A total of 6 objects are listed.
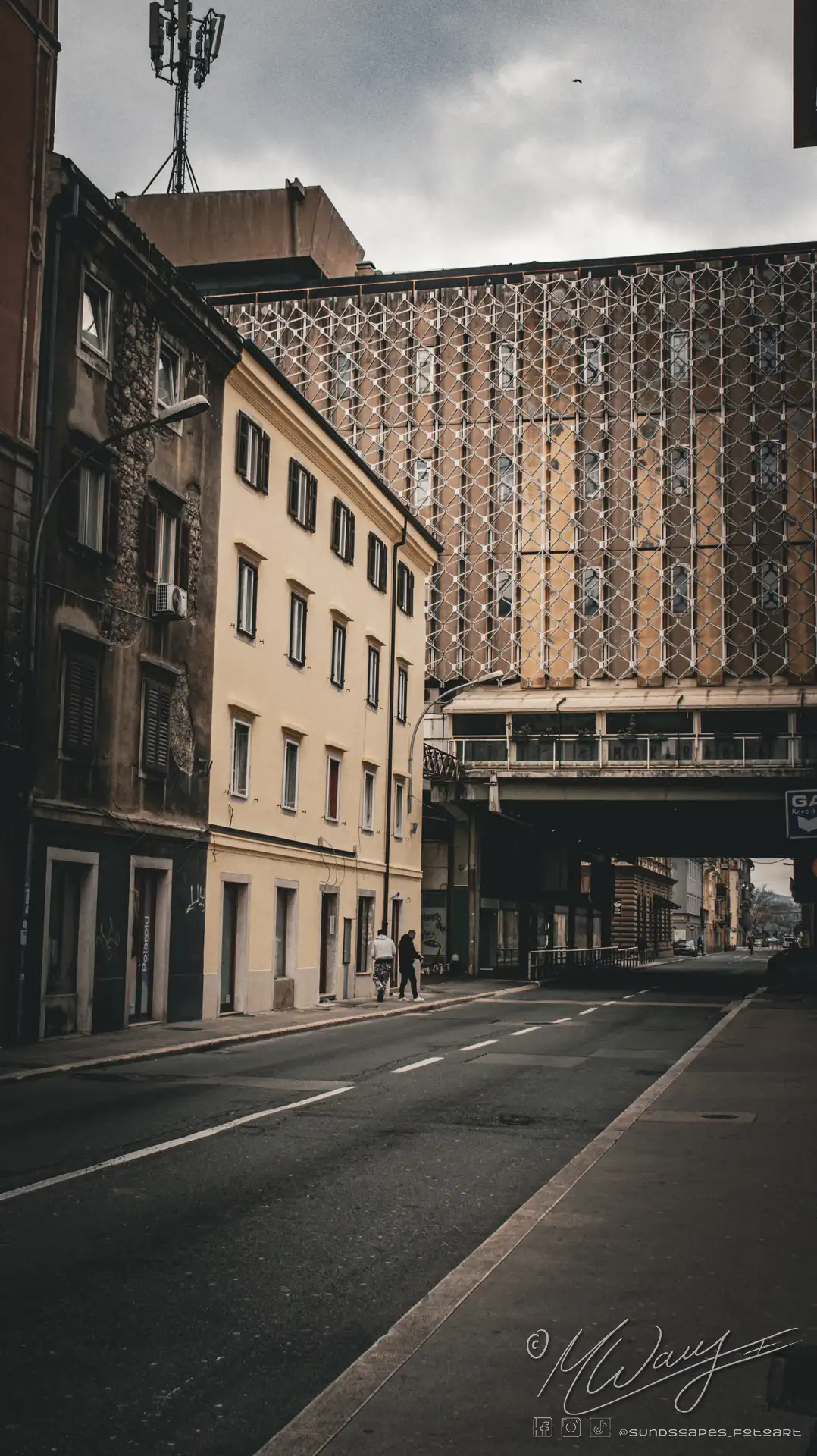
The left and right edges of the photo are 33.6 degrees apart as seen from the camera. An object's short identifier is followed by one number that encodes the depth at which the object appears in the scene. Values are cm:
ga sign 2880
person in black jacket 3469
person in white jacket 3306
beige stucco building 2731
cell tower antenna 5616
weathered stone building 2067
